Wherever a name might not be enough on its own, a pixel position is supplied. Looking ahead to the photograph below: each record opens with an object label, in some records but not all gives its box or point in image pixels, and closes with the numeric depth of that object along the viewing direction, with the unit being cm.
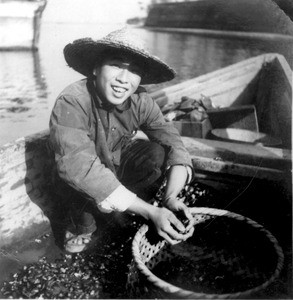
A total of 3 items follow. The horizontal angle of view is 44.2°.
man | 222
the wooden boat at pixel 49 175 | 267
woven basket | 231
